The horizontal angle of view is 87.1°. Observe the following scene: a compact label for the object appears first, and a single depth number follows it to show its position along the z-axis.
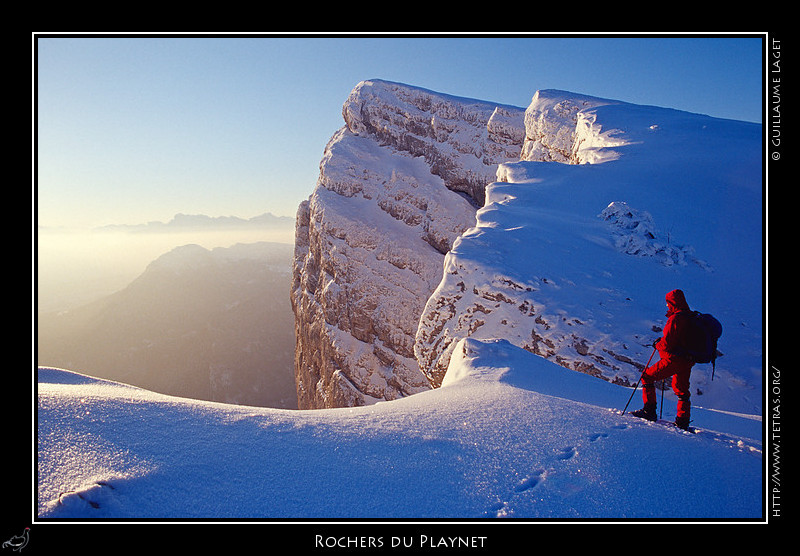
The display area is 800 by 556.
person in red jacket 4.56
